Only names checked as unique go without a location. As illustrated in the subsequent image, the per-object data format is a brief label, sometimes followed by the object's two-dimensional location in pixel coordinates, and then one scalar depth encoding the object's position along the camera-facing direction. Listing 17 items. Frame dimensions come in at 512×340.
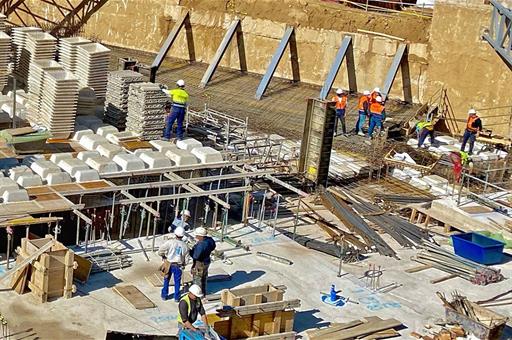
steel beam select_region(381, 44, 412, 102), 29.97
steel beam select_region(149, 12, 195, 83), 33.66
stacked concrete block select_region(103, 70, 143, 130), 22.17
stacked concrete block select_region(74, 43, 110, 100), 22.75
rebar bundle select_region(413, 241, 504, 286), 18.71
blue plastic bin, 19.31
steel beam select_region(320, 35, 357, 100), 30.27
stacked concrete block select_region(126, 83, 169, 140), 21.41
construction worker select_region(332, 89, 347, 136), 26.41
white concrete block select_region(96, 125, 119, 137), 21.64
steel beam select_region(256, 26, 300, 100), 30.97
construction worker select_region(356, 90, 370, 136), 26.65
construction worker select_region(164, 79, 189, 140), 21.92
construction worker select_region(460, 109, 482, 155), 25.48
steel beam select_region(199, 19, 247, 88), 32.12
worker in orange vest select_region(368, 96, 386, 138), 26.25
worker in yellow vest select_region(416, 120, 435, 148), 26.08
